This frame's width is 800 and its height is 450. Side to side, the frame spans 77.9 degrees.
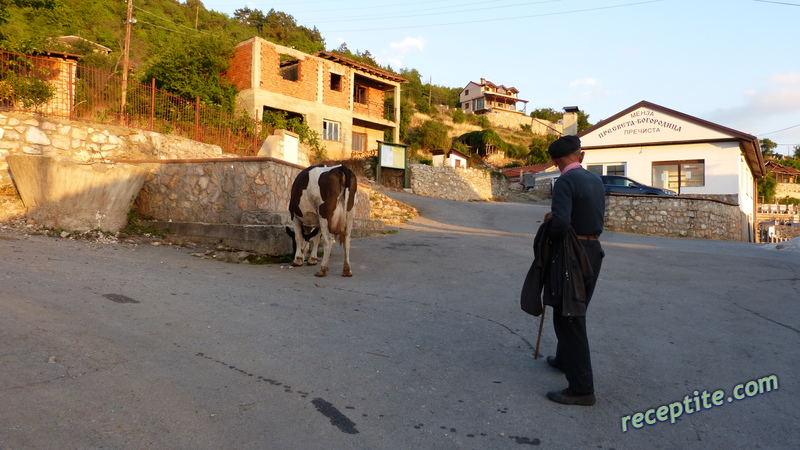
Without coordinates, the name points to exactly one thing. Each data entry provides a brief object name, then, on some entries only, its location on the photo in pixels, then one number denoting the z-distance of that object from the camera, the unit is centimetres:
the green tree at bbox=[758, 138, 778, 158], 5747
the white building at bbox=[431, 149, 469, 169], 3500
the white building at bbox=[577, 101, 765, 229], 2316
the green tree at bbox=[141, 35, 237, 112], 2436
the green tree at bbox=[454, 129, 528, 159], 5047
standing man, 323
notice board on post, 2778
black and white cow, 711
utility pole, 1204
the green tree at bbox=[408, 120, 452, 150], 4431
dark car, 2091
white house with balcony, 8188
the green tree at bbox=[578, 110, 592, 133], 6538
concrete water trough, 808
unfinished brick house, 2711
